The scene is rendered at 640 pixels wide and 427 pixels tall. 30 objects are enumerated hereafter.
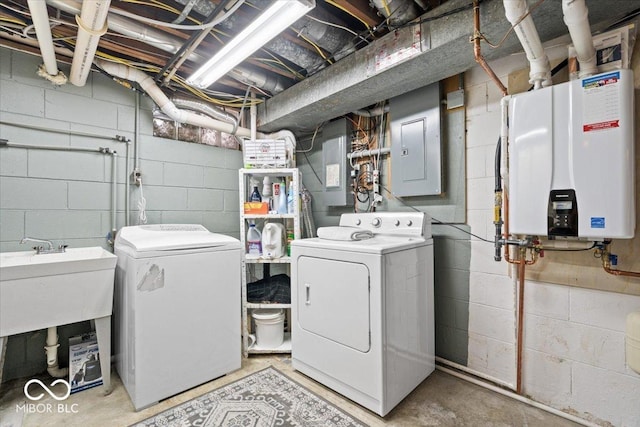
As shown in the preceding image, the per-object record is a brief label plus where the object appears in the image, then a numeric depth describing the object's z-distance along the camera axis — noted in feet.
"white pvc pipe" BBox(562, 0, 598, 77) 3.92
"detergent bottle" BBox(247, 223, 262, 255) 8.79
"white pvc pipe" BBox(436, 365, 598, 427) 5.39
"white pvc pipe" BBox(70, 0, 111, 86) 4.61
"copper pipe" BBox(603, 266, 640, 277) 4.77
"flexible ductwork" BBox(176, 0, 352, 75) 5.67
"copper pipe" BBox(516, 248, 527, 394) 6.00
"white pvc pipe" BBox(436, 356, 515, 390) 6.30
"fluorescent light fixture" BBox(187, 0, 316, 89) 4.87
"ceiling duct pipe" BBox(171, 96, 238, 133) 8.77
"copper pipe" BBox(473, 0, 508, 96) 4.73
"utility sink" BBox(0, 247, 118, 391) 5.13
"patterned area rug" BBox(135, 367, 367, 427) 5.47
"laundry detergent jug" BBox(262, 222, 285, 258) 8.64
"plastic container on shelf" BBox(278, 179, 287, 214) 8.93
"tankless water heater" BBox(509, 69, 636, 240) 4.16
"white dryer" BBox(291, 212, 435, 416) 5.55
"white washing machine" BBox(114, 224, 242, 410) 5.89
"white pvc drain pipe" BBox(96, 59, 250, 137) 7.39
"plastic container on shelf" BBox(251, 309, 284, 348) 8.31
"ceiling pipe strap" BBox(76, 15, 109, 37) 5.00
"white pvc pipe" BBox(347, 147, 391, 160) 8.41
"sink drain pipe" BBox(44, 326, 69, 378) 6.40
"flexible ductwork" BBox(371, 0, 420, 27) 5.22
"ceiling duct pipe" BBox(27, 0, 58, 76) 4.64
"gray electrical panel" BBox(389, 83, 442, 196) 7.14
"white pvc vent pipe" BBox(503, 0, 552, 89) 3.97
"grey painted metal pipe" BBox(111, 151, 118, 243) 7.84
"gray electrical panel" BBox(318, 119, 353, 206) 9.25
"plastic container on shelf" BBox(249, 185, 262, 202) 9.16
